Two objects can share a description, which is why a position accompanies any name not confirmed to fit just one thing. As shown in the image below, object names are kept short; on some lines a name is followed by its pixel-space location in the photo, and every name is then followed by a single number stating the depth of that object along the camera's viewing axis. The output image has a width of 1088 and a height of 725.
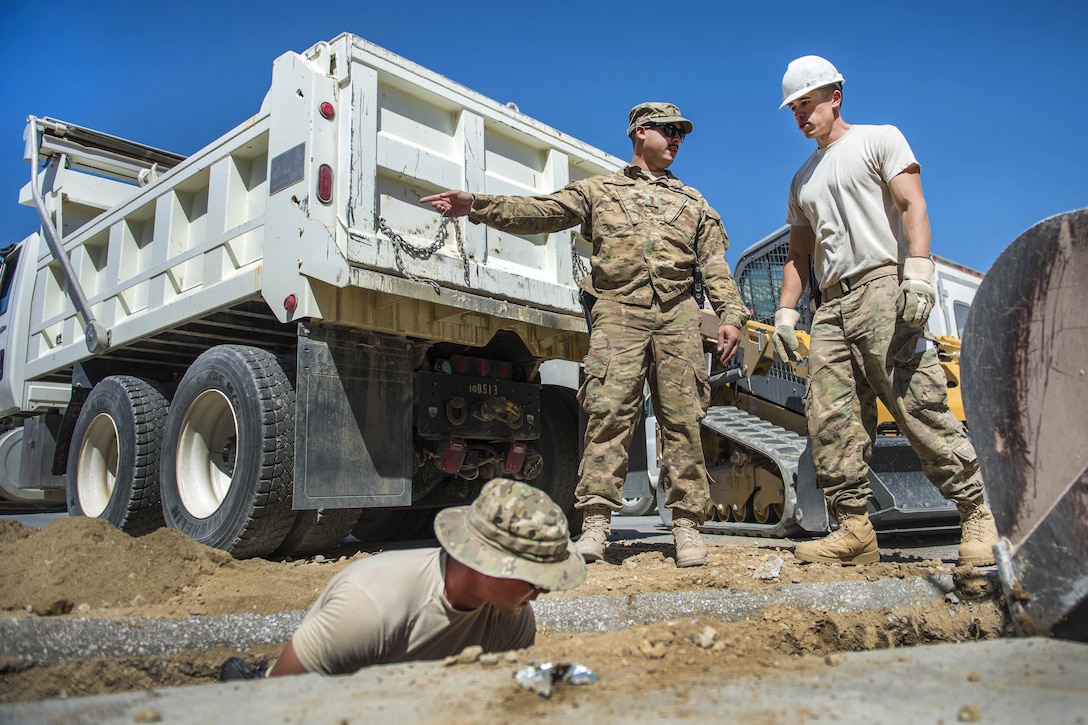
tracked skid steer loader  4.88
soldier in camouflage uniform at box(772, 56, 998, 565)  3.04
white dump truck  3.87
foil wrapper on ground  1.67
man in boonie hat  1.95
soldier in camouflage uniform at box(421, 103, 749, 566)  3.41
